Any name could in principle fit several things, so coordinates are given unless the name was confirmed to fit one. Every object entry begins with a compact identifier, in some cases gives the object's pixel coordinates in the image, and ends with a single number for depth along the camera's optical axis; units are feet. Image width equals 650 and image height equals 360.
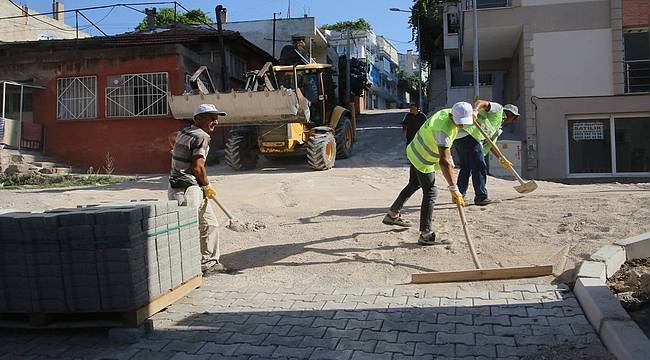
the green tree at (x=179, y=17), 136.36
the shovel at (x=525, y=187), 26.86
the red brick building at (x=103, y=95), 57.41
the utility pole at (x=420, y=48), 105.81
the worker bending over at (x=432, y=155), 19.13
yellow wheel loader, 42.16
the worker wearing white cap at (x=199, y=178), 18.25
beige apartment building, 49.01
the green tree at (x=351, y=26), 194.96
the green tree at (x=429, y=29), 106.63
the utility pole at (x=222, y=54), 60.29
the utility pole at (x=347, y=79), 61.00
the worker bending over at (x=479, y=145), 26.48
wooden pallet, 13.35
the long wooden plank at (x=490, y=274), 16.85
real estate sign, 50.62
